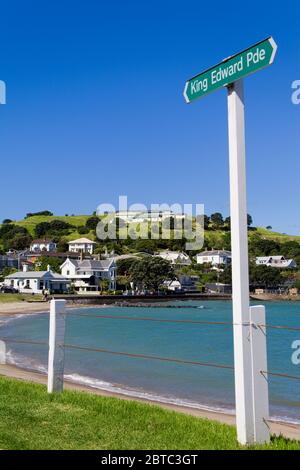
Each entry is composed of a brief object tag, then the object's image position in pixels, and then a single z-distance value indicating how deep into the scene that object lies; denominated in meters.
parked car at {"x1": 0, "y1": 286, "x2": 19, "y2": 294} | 101.00
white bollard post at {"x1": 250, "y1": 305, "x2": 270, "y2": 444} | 5.53
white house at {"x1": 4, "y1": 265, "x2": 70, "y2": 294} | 101.94
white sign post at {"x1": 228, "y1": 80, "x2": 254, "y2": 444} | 5.48
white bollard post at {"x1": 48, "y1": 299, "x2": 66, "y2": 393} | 8.23
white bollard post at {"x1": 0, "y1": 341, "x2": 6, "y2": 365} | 20.84
